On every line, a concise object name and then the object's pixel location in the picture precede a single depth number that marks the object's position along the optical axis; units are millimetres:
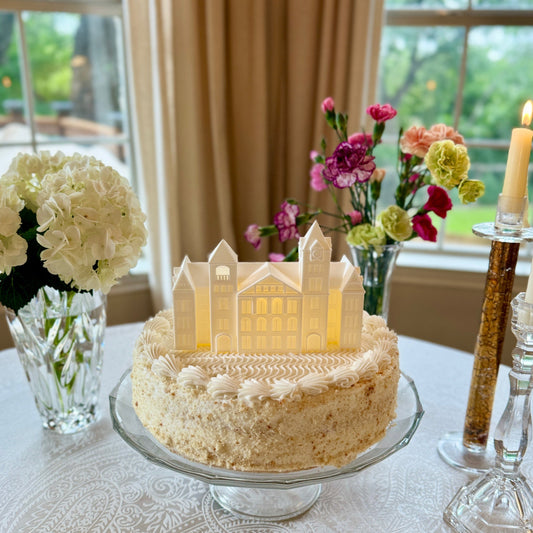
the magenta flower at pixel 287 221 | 1269
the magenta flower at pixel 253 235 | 1345
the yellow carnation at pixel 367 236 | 1251
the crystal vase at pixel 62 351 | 1135
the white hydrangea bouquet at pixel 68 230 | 951
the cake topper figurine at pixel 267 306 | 1003
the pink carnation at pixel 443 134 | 1216
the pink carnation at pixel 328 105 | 1283
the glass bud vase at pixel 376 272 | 1296
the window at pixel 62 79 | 2203
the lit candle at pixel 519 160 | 946
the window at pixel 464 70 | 2342
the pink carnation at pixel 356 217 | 1288
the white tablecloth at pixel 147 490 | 933
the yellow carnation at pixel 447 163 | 1114
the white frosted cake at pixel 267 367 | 881
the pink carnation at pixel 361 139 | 1278
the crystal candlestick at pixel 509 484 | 905
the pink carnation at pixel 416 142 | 1208
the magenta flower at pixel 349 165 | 1158
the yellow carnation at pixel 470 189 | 1137
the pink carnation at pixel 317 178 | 1386
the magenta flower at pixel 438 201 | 1185
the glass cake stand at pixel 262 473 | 864
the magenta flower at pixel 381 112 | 1224
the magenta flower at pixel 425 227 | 1211
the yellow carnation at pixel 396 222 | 1198
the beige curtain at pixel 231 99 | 2113
